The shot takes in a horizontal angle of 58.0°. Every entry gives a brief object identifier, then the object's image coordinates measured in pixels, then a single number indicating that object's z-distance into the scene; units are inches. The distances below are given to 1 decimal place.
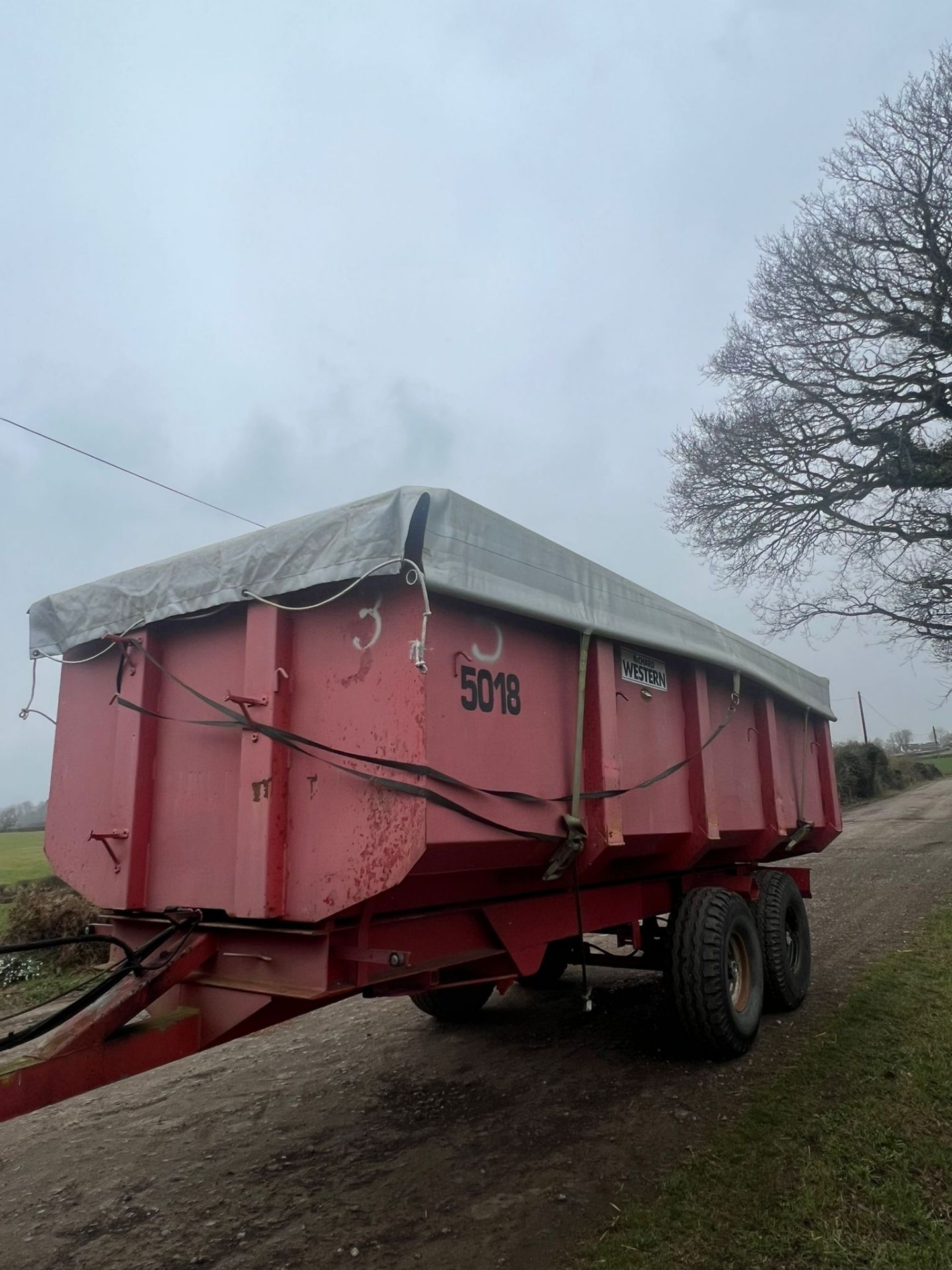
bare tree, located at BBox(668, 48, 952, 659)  597.6
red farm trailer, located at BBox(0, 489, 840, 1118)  123.0
